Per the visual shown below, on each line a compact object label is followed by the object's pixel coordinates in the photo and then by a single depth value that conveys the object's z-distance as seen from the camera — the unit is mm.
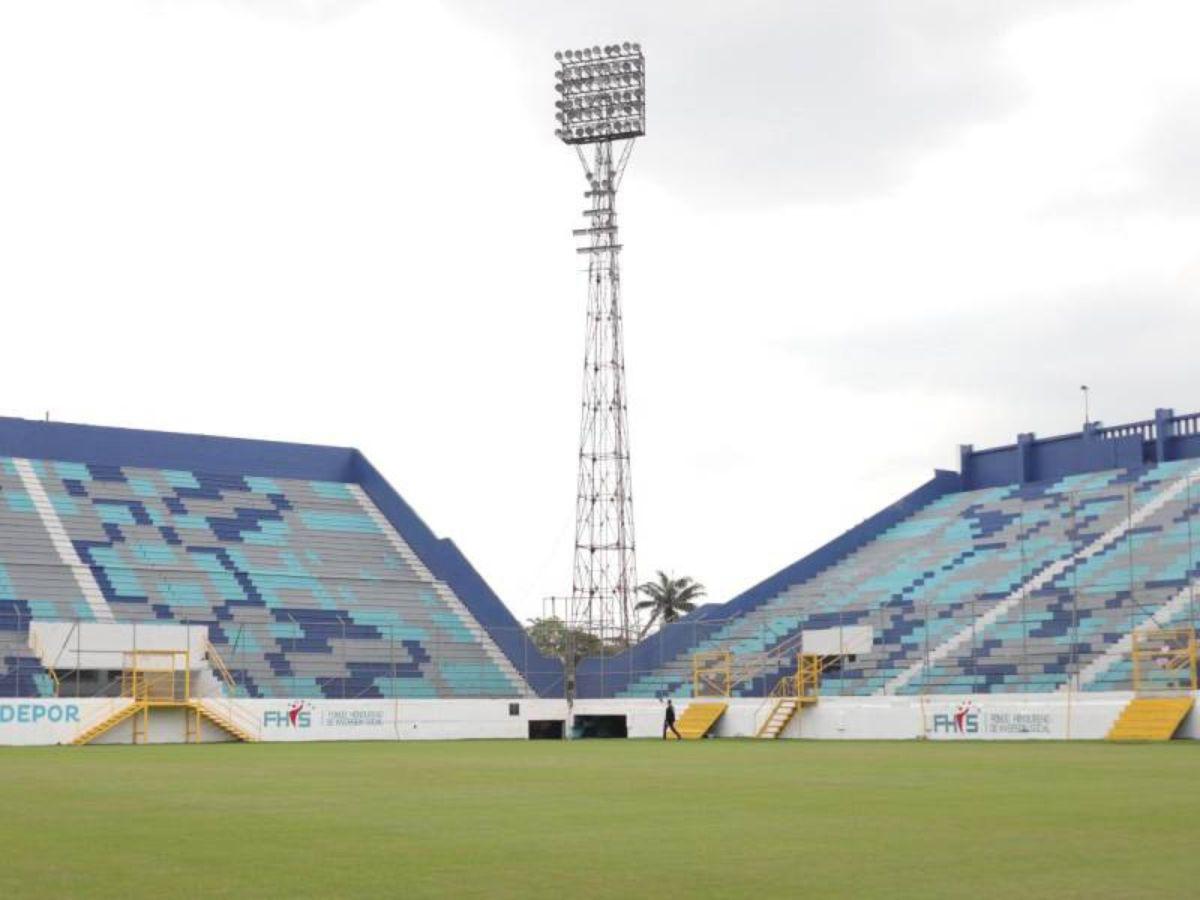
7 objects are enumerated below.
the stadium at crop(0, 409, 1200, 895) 21281
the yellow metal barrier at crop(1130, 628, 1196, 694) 38906
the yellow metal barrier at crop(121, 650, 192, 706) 44531
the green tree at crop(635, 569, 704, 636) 98375
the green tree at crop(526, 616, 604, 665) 58094
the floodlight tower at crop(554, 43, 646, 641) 60250
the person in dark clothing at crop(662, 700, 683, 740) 46156
